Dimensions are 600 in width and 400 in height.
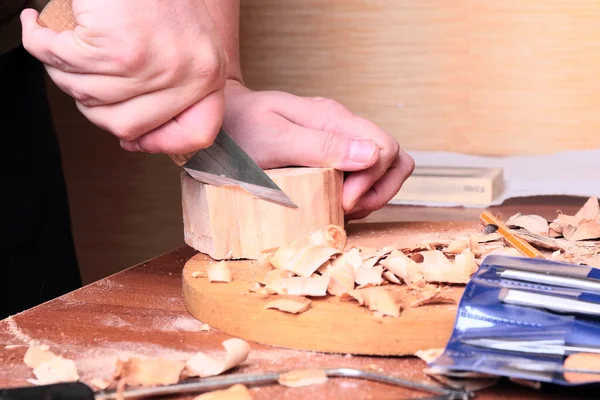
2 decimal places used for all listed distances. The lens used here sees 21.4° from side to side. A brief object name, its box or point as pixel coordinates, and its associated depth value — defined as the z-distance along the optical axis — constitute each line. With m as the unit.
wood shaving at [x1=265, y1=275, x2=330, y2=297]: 0.76
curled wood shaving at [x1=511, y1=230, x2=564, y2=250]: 0.84
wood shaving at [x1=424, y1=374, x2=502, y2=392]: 0.69
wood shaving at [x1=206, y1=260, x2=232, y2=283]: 0.79
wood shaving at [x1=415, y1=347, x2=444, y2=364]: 0.71
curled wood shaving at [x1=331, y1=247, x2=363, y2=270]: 0.79
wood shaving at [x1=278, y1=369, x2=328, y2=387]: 0.70
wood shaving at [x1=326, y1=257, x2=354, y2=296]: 0.76
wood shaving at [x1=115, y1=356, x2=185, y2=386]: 0.70
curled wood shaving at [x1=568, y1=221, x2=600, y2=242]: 0.87
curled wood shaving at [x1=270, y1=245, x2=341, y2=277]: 0.78
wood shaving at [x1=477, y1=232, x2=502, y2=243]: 0.85
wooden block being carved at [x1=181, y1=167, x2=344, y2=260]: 0.84
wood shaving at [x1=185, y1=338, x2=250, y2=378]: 0.71
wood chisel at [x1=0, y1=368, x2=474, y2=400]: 0.67
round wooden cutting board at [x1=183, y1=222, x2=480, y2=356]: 0.73
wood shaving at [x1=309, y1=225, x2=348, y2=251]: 0.83
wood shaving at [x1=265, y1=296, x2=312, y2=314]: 0.74
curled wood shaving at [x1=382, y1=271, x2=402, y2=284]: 0.77
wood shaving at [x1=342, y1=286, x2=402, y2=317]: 0.73
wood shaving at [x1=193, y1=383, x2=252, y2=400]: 0.68
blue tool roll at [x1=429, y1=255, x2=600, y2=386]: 0.69
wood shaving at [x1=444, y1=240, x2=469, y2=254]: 0.82
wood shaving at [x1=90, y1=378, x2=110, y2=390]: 0.70
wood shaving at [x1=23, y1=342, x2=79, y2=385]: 0.71
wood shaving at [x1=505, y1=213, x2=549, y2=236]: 0.88
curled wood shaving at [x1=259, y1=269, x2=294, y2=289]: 0.78
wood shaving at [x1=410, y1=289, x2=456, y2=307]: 0.74
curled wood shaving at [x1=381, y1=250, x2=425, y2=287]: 0.77
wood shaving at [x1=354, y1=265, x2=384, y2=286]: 0.77
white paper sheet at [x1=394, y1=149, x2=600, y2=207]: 1.11
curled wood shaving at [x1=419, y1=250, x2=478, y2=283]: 0.77
